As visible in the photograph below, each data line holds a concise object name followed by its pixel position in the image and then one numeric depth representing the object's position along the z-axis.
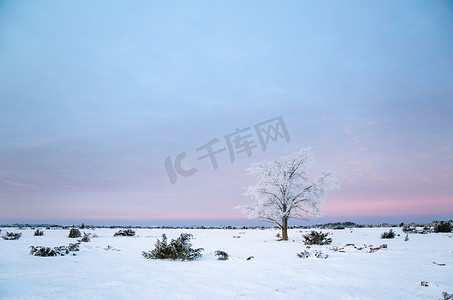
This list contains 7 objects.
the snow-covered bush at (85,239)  17.15
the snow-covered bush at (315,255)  10.07
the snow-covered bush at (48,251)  10.07
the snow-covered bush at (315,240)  15.62
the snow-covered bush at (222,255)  9.91
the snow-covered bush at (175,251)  9.90
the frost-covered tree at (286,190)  19.80
